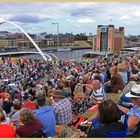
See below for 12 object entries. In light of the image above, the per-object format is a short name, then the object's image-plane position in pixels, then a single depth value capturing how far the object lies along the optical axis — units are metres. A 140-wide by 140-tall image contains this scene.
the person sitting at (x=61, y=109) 2.44
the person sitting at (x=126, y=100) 2.30
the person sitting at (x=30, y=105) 3.14
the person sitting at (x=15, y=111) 2.33
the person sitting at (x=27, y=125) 1.86
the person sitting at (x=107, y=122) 1.50
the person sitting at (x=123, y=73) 3.81
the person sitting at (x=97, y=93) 2.96
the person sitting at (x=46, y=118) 2.07
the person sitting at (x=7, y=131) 1.77
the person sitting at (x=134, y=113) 1.60
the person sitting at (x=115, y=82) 3.41
